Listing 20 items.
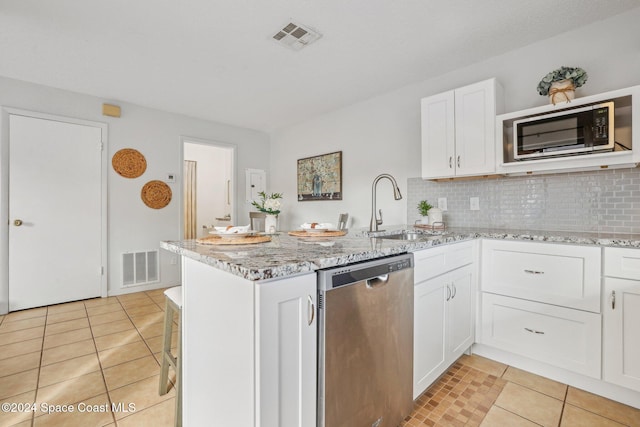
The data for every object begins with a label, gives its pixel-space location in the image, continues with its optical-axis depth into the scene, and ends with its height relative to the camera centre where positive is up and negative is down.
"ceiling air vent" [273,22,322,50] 2.17 +1.36
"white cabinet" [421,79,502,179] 2.30 +0.68
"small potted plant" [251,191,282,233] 2.40 +0.02
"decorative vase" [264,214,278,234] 2.48 -0.09
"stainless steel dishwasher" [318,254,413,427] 1.00 -0.52
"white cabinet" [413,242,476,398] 1.49 -0.56
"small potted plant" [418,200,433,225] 2.77 +0.02
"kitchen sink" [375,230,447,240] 2.30 -0.18
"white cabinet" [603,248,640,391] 1.52 -0.56
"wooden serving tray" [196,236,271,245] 1.38 -0.14
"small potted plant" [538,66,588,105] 1.97 +0.88
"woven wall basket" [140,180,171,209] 3.81 +0.25
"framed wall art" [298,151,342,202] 3.92 +0.49
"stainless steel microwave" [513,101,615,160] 1.78 +0.52
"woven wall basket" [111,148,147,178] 3.59 +0.63
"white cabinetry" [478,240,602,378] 1.65 -0.57
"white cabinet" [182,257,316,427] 0.84 -0.43
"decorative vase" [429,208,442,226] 2.67 -0.04
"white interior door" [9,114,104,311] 3.02 +0.02
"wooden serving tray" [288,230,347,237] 1.76 -0.13
